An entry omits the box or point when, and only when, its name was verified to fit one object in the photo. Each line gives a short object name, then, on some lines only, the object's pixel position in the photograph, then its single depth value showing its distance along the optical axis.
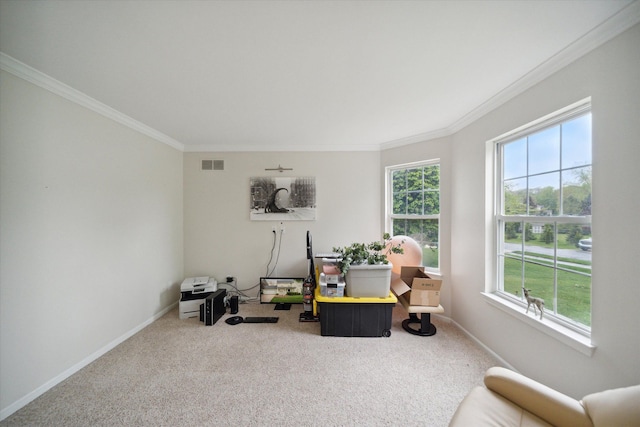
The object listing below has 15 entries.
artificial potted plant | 2.35
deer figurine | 1.62
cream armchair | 0.88
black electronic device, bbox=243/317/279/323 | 2.71
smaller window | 2.92
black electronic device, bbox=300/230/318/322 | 2.75
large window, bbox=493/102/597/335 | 1.46
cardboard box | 2.36
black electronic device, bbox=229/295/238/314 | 2.90
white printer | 2.81
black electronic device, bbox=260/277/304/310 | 3.23
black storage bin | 2.37
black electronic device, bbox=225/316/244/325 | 2.65
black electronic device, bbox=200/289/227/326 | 2.61
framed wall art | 3.38
